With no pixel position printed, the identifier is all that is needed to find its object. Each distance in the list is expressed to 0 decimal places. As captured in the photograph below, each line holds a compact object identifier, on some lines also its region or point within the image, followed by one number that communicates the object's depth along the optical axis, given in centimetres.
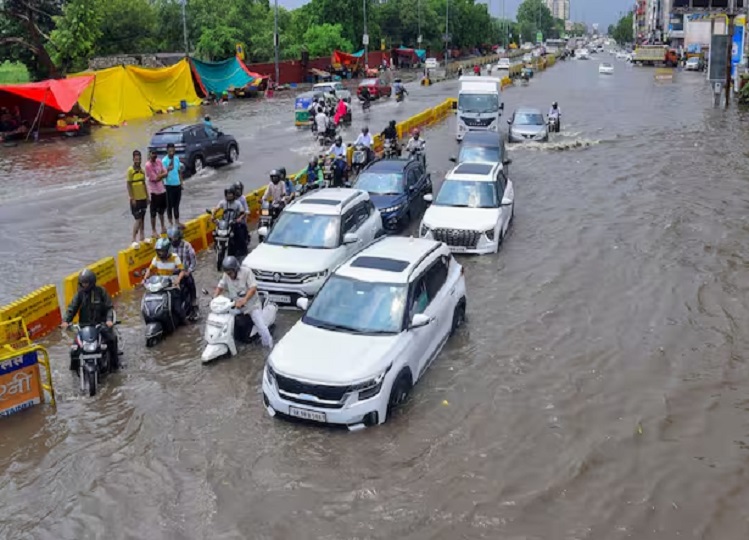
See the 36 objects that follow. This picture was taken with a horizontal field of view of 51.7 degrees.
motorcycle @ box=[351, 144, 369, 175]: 2256
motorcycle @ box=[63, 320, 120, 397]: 962
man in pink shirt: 1535
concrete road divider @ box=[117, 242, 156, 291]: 1366
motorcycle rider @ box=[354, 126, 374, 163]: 2277
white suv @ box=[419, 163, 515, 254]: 1540
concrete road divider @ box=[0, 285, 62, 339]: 1096
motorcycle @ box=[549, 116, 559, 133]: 3438
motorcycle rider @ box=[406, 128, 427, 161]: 2231
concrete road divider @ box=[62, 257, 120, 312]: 1198
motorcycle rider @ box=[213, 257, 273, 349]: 1073
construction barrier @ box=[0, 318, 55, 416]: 904
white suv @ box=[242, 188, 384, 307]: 1232
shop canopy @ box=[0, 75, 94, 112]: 3278
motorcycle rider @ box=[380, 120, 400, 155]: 2509
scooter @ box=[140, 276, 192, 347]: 1111
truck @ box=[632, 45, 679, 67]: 9200
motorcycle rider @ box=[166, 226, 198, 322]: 1169
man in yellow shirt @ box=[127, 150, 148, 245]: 1496
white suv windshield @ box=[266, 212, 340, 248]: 1316
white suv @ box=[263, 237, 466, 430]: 839
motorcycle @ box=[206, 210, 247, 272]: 1455
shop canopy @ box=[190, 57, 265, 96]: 4950
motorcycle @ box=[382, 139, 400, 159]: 2478
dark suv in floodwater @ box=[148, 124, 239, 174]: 2405
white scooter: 1063
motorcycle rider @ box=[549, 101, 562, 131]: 3447
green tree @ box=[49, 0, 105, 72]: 4616
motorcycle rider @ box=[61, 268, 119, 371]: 968
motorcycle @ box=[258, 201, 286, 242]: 1603
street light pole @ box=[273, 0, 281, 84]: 5853
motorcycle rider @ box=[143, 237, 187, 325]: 1110
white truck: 2998
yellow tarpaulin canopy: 3738
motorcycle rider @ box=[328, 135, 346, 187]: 1991
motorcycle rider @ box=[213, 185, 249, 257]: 1457
